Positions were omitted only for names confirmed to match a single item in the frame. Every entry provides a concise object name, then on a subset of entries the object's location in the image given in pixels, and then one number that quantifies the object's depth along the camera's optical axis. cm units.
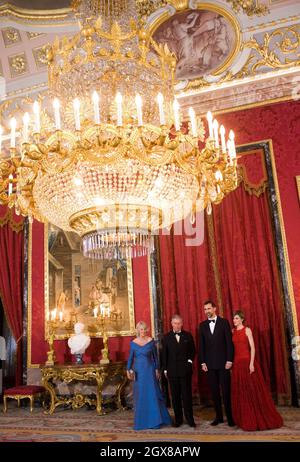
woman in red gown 455
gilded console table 608
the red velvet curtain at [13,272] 759
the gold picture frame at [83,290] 685
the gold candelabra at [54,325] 675
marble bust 653
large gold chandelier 318
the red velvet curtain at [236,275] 604
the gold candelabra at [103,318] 648
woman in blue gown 485
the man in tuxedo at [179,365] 486
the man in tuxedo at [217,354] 484
